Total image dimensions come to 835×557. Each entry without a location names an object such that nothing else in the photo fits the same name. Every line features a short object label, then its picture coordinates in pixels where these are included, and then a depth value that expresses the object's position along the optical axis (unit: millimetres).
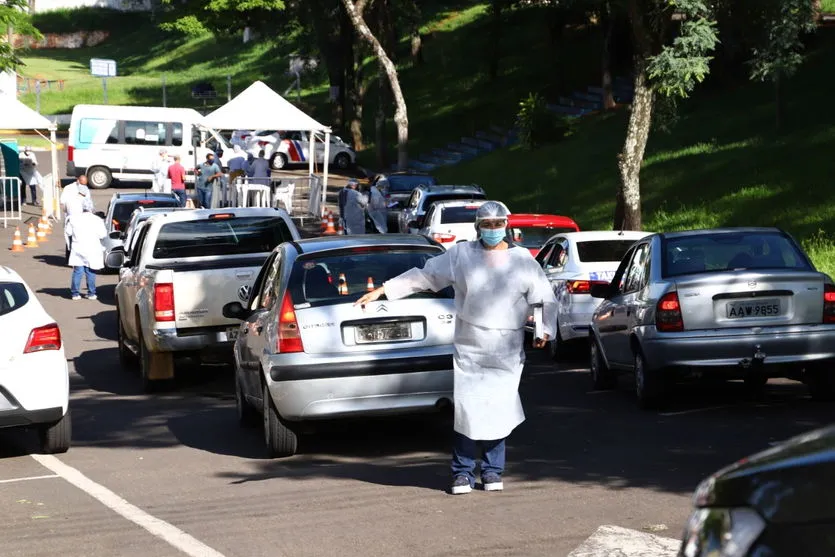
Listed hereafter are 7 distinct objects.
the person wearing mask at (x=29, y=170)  42875
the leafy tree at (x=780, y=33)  26156
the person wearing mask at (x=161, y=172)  37500
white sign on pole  86750
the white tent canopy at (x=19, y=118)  35719
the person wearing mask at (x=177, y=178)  36594
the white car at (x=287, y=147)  50844
